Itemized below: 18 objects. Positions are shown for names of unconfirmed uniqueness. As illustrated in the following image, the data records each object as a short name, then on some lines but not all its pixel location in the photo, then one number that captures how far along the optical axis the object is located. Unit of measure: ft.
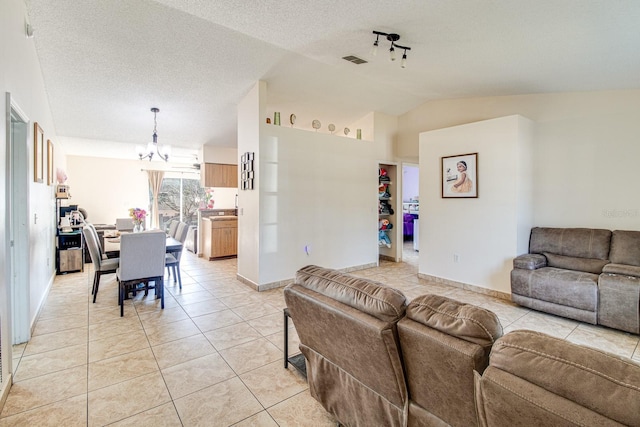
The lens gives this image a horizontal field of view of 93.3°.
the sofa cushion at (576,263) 11.49
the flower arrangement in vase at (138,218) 15.44
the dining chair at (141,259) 11.10
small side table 7.33
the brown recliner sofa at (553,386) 2.35
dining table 13.08
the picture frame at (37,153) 10.37
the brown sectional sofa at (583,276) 9.83
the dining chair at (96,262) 12.19
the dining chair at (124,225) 23.20
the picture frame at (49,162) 14.15
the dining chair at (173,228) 17.20
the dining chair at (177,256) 14.43
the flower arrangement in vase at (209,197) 26.73
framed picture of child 14.37
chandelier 15.83
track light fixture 9.91
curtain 29.27
